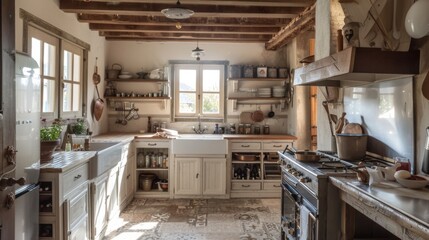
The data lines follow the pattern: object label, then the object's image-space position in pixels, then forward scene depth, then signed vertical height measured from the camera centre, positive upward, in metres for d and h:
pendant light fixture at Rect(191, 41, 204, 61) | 4.72 +0.97
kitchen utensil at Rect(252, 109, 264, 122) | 5.39 +0.02
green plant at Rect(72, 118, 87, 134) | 3.85 -0.14
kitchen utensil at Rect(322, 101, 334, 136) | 3.12 +0.11
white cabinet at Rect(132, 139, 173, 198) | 4.71 -0.73
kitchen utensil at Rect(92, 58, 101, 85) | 4.68 +0.58
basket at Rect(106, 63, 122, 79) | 5.25 +0.72
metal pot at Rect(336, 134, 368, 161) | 2.49 -0.22
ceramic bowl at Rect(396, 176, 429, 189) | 1.63 -0.33
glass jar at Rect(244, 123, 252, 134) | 5.35 -0.20
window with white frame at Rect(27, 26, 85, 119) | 3.18 +0.50
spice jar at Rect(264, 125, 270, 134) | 5.37 -0.21
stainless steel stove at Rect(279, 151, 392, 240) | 2.00 -0.53
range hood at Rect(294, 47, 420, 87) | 1.93 +0.35
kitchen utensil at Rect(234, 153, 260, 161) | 4.79 -0.59
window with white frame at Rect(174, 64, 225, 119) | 5.47 +0.48
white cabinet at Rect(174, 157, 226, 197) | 4.67 -0.87
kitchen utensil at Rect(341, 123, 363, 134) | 2.67 -0.09
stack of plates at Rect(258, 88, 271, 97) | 5.31 +0.42
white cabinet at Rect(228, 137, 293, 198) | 4.79 -0.72
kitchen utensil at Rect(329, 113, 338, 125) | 3.06 +0.00
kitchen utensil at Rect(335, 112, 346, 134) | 2.88 -0.05
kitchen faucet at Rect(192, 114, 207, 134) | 5.43 -0.21
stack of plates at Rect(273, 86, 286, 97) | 5.29 +0.44
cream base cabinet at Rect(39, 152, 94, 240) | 2.28 -0.62
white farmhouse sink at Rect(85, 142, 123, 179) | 2.93 -0.42
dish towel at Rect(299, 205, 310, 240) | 2.19 -0.74
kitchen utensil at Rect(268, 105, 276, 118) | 5.40 +0.06
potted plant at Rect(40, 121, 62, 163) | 2.48 -0.20
